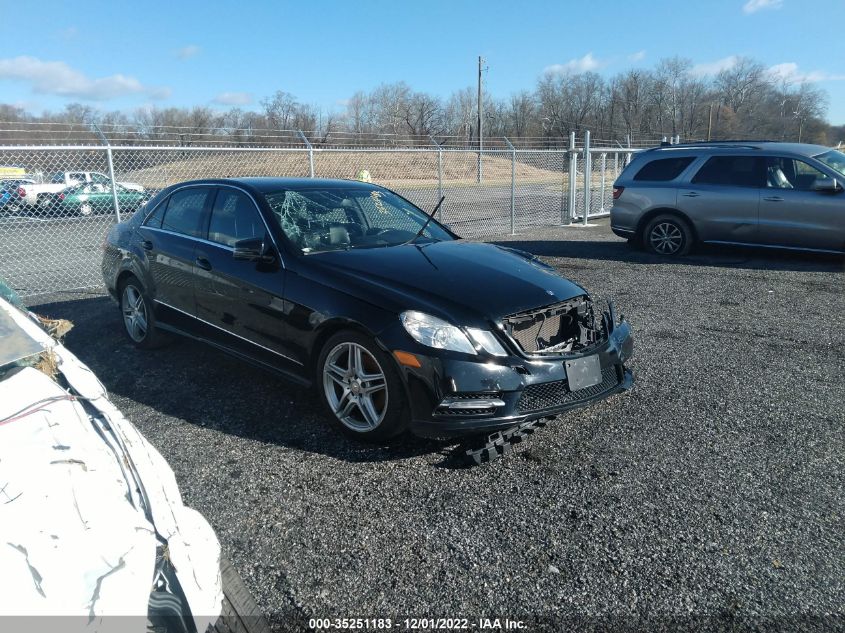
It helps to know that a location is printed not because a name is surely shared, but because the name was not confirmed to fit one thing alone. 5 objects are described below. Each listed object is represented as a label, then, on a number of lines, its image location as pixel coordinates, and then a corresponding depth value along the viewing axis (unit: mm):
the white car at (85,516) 1479
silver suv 9373
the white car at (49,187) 11516
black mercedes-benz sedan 3494
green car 11225
